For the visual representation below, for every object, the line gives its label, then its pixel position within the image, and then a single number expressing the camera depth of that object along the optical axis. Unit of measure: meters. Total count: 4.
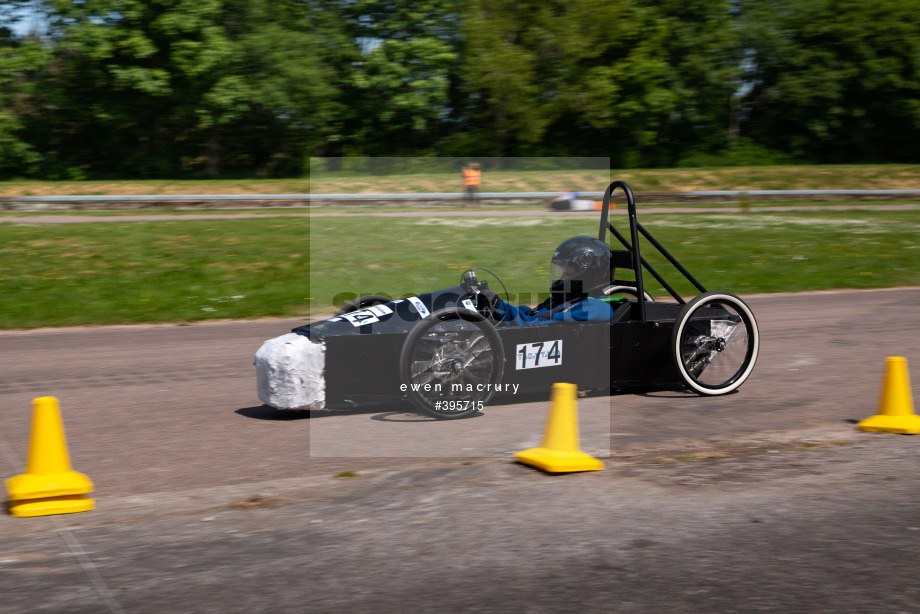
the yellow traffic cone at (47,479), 4.72
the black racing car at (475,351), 6.19
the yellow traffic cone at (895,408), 6.21
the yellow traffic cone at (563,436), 5.35
